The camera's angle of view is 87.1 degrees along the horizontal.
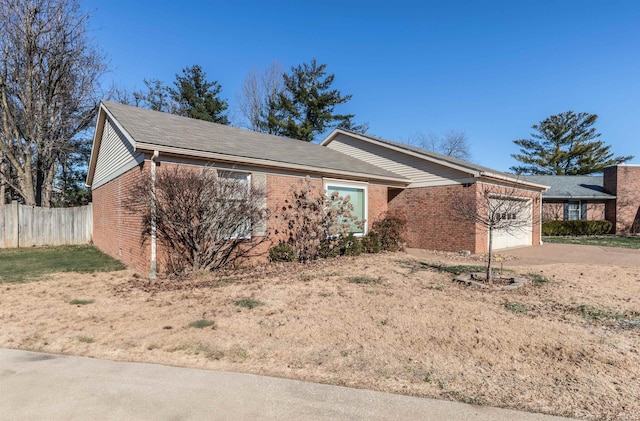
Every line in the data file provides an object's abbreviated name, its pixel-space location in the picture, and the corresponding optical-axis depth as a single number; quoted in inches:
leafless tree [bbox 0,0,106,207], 621.9
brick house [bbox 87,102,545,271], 332.5
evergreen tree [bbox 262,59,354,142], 1154.7
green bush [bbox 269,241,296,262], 380.8
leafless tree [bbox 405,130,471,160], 1641.2
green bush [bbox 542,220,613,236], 882.8
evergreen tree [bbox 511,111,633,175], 1443.2
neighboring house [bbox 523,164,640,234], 923.4
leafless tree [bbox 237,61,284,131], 1210.6
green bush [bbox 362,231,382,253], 465.7
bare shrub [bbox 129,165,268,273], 279.6
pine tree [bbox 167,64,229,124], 1154.0
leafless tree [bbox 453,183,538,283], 285.3
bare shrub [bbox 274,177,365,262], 401.4
